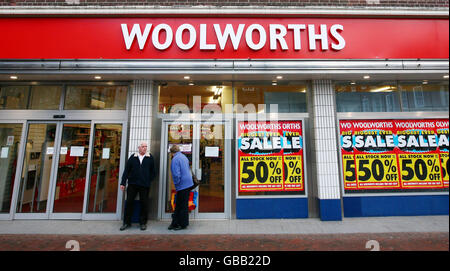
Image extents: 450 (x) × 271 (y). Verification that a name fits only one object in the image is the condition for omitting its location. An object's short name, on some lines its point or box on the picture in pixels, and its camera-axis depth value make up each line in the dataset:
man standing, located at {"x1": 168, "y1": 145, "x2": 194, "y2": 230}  4.80
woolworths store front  5.27
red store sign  5.28
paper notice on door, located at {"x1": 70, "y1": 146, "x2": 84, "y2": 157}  5.73
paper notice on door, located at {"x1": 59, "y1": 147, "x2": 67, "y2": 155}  5.71
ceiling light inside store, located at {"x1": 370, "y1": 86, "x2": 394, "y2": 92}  5.91
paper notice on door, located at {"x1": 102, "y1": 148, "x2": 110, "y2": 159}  5.70
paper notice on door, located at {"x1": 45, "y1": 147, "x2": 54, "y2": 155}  5.71
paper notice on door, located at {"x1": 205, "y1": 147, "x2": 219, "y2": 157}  5.71
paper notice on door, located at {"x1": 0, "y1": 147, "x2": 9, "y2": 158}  5.76
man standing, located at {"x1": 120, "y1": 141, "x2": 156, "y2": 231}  4.91
